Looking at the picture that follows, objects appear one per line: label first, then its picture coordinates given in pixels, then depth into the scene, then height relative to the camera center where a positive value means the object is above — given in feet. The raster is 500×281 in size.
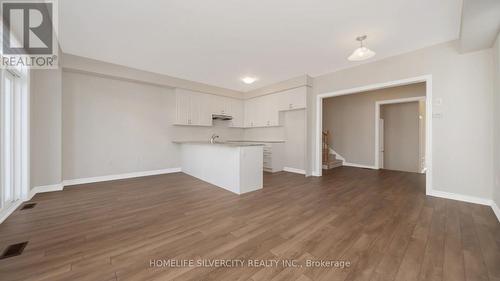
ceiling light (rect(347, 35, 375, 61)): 9.25 +4.32
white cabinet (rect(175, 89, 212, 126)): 17.49 +3.08
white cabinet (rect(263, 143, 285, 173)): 18.21 -1.75
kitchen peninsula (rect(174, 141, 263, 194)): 11.32 -1.75
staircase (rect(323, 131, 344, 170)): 19.95 -2.16
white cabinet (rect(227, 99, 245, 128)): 21.52 +3.31
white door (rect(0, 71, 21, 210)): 8.05 -0.13
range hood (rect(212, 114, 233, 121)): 20.11 +2.56
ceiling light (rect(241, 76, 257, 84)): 14.62 +4.80
